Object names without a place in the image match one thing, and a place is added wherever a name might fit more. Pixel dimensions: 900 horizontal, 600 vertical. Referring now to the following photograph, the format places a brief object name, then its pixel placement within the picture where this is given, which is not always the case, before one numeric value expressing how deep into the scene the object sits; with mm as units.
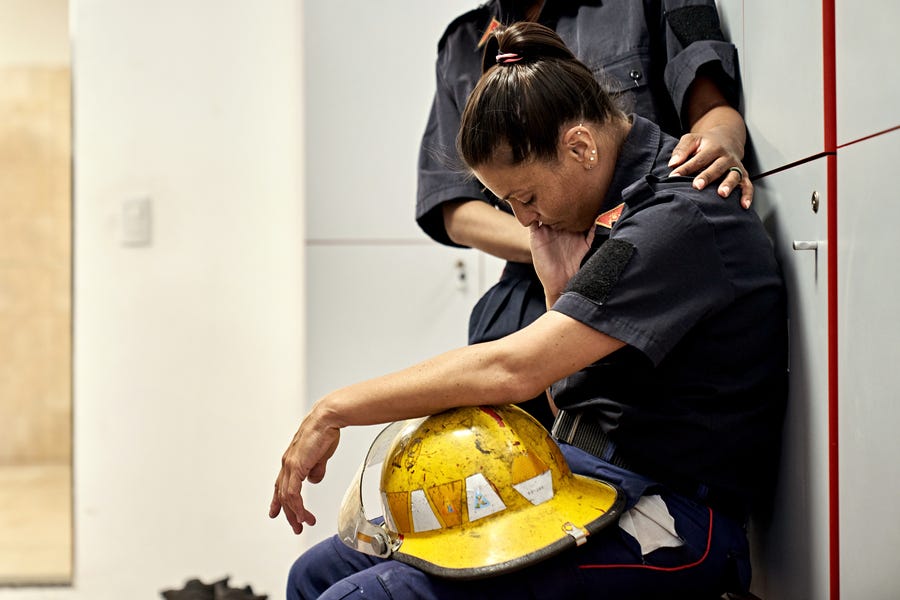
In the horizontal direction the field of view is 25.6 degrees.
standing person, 2367
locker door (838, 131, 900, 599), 1952
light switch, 3758
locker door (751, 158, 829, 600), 2115
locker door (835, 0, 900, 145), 1935
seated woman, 2117
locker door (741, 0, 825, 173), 2120
